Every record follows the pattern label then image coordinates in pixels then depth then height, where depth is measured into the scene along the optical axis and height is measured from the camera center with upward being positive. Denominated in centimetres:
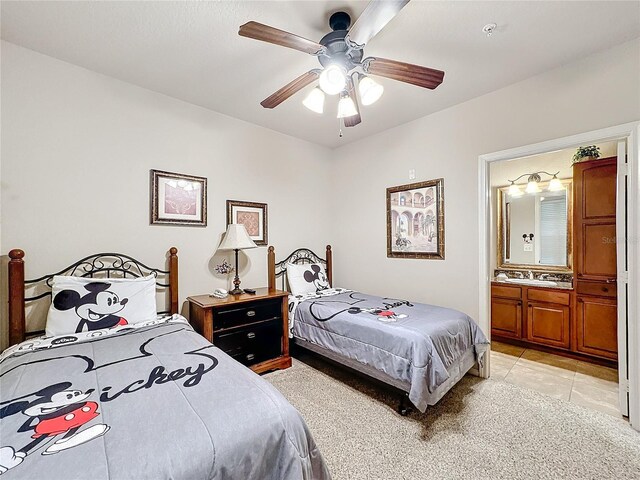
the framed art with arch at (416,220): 307 +21
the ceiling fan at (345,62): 140 +105
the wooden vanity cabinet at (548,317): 317 -95
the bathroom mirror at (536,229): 360 +11
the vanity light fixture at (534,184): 363 +72
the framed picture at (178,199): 262 +41
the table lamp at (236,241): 286 -2
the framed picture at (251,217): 317 +26
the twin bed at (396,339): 199 -84
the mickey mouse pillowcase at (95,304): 190 -46
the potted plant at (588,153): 305 +93
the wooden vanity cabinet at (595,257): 285 -21
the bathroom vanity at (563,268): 289 -39
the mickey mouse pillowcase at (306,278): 340 -50
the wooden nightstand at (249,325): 248 -82
